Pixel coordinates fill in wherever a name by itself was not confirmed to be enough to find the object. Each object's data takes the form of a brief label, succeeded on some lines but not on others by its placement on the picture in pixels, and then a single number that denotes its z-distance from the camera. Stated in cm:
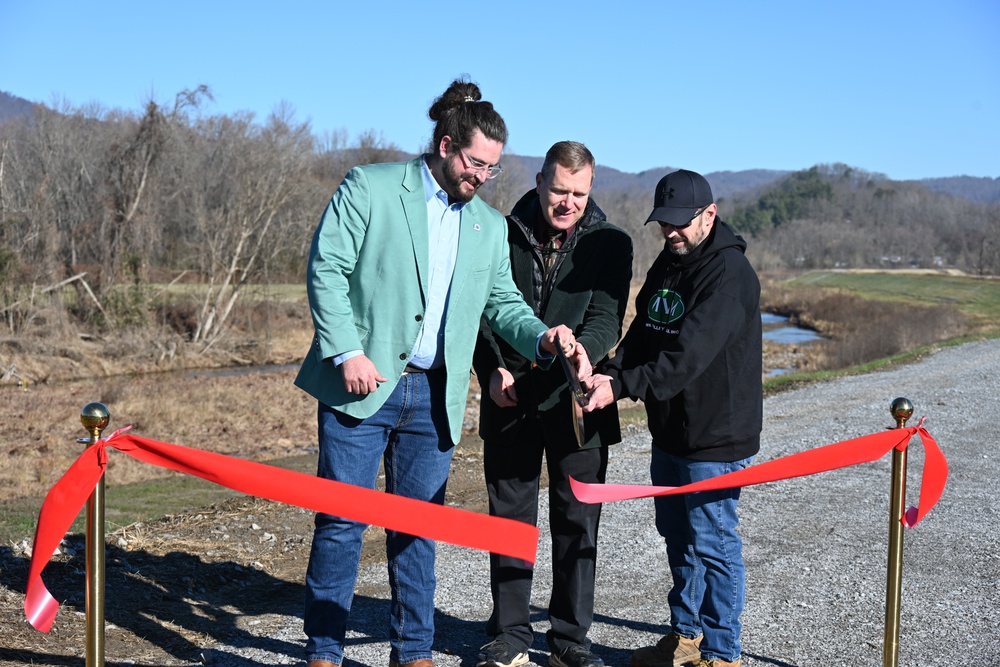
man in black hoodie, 381
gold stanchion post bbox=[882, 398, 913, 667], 354
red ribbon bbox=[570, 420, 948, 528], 376
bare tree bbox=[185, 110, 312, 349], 2873
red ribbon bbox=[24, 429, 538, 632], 309
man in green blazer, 353
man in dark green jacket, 405
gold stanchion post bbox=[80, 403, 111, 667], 301
